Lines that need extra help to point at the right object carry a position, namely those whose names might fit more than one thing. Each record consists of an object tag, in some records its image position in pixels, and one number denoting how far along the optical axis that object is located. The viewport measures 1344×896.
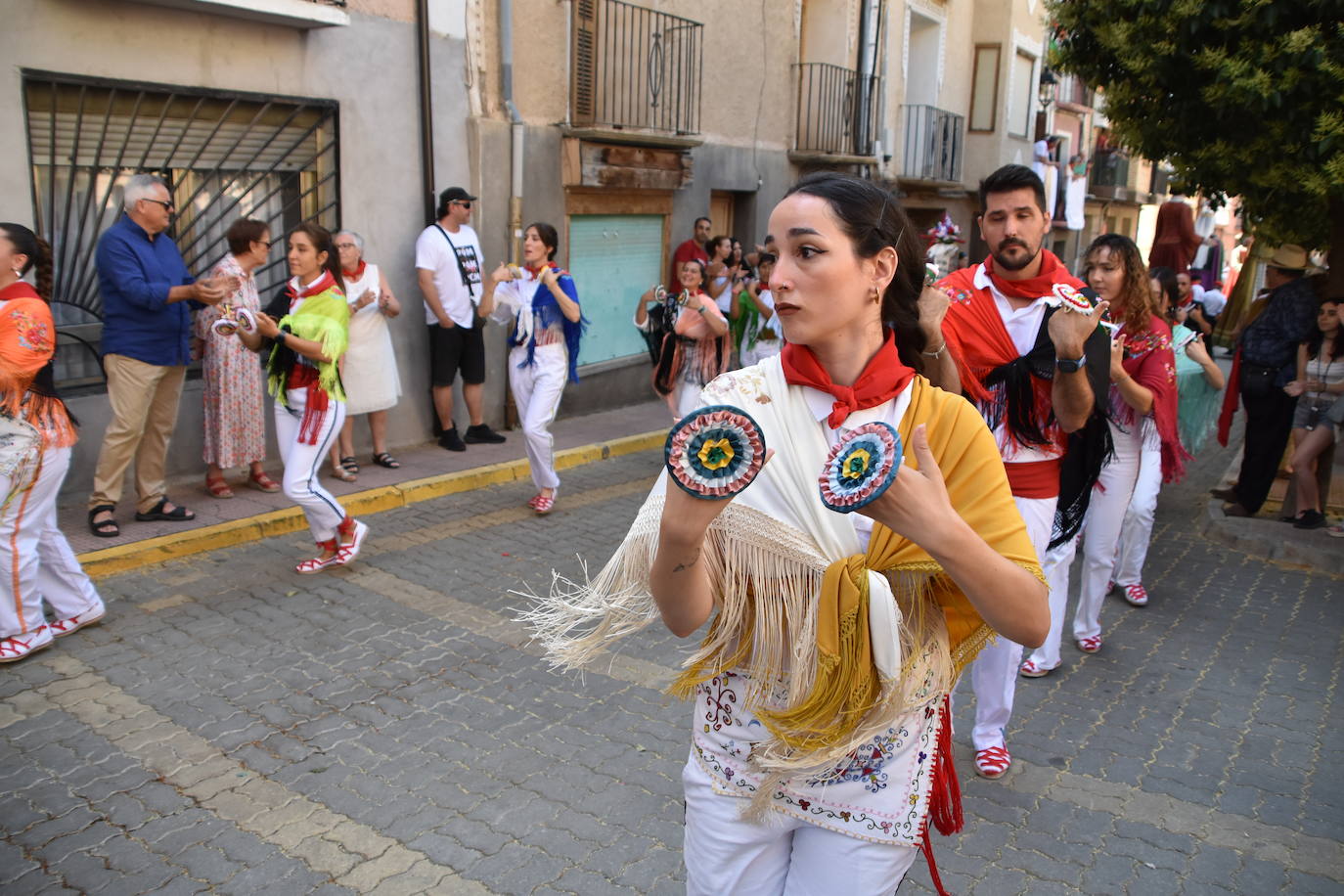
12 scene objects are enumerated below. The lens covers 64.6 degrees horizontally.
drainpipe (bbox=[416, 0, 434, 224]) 9.18
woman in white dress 8.52
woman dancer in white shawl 1.97
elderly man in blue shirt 6.75
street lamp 18.76
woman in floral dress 7.53
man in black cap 9.34
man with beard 3.79
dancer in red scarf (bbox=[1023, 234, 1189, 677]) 5.34
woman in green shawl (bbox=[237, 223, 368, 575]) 6.14
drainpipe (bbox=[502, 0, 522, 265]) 10.03
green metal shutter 12.00
